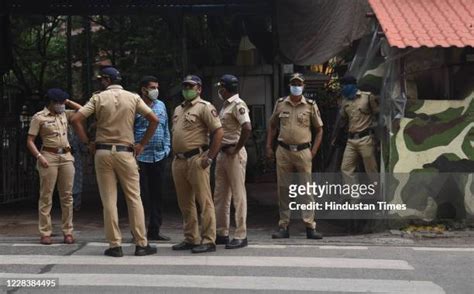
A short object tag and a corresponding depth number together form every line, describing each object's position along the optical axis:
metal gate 11.05
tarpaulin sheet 8.67
